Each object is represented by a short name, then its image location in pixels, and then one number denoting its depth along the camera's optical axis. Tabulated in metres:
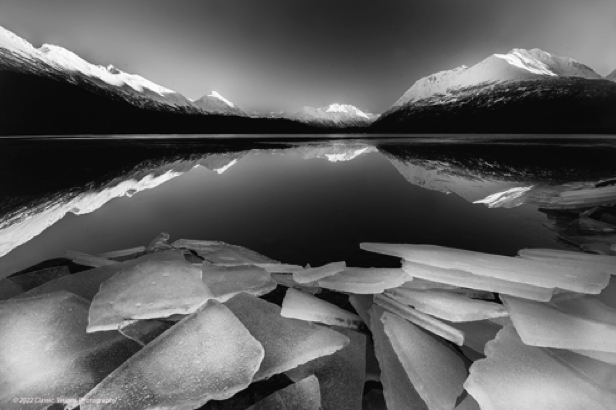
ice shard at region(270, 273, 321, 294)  1.67
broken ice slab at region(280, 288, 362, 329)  1.32
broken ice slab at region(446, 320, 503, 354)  1.20
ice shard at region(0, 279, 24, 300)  1.53
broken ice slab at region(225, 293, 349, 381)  1.06
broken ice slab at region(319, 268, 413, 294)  1.46
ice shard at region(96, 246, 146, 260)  2.17
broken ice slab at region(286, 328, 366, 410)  0.98
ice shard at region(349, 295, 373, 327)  1.42
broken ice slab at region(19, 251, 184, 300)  1.53
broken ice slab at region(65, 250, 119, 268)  2.00
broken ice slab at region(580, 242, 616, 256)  2.17
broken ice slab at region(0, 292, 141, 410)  0.97
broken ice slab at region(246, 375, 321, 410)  0.92
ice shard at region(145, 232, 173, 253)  2.26
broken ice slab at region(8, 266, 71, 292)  1.70
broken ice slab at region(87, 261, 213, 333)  1.23
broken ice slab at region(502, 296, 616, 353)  1.02
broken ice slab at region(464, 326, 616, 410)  0.88
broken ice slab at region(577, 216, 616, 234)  2.64
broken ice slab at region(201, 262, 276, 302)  1.52
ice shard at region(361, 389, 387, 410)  1.00
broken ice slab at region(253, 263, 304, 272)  1.76
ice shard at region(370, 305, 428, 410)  0.97
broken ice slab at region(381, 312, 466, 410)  0.95
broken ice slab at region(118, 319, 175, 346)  1.16
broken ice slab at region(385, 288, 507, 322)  1.23
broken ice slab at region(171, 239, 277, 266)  1.98
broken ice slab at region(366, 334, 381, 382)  1.12
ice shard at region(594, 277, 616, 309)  1.37
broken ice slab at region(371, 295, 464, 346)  1.18
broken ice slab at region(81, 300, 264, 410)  0.89
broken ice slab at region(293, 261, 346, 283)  1.56
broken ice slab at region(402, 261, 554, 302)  1.30
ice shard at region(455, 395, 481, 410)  0.90
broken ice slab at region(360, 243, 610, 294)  1.30
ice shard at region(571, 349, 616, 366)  1.00
